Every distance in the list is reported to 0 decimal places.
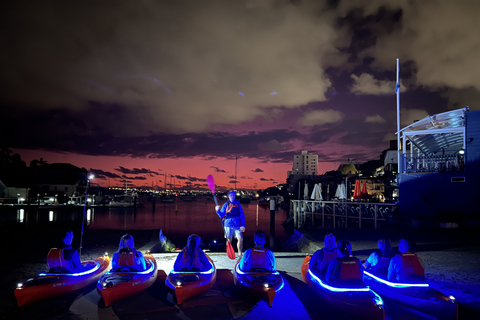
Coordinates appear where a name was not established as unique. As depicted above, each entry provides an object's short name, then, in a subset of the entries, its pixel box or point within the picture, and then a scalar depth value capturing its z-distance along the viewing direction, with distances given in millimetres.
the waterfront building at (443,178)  17500
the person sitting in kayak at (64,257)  6539
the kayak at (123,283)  5848
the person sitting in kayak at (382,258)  6434
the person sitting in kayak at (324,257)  6660
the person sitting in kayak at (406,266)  5766
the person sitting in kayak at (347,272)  5500
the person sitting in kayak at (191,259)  6754
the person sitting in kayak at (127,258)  6680
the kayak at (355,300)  4900
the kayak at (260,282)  5926
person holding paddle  10078
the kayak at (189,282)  5922
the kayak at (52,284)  5844
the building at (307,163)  180500
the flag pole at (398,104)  20219
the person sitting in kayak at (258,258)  6777
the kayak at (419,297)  5055
